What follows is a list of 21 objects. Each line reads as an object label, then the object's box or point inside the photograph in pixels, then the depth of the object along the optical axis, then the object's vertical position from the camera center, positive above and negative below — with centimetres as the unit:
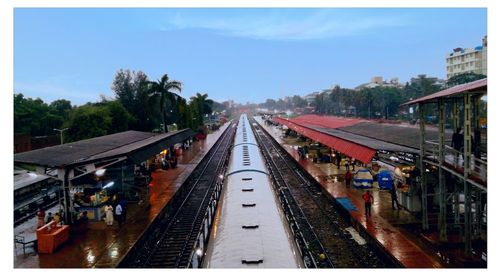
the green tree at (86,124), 4272 +71
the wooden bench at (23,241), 1346 -399
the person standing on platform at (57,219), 1442 -343
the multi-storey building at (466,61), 8544 +1572
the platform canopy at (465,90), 1021 +106
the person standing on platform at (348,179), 2327 -308
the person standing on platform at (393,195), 1745 -308
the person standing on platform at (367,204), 1673 -332
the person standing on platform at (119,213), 1595 -346
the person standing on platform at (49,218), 1552 -357
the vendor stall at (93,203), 1655 -322
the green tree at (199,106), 6845 +507
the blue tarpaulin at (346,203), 1819 -371
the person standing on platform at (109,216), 1584 -357
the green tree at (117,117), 4963 +173
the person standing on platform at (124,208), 1612 -331
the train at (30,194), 1920 -367
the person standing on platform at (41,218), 1445 -334
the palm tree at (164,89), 4341 +464
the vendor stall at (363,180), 2217 -299
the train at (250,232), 832 -264
